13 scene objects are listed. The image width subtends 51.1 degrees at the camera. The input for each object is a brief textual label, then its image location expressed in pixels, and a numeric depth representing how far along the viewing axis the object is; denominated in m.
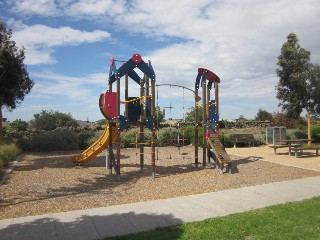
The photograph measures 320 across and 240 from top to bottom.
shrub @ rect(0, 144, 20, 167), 12.58
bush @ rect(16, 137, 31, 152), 18.97
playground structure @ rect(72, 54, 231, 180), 10.45
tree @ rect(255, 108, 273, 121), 34.03
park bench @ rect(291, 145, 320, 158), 14.45
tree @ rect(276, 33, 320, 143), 19.42
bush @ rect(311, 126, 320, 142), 21.65
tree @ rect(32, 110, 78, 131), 33.50
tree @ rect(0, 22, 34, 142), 13.34
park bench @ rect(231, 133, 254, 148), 20.16
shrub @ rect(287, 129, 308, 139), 21.89
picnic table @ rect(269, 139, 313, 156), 15.15
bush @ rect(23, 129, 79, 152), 19.08
